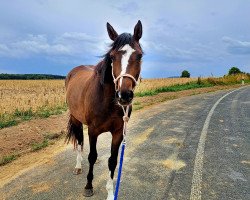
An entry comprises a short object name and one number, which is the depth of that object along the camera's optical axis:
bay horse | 2.27
